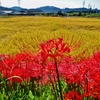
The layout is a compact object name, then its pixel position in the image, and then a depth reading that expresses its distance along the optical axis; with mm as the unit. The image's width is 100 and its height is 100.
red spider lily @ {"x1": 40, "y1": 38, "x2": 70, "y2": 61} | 1123
